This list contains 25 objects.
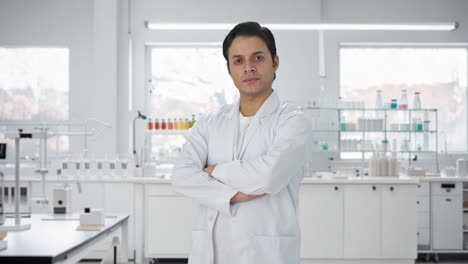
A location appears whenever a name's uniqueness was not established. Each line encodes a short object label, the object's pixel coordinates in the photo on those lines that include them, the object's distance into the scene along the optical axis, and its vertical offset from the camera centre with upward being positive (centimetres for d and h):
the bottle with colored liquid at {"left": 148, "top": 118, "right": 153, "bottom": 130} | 626 +9
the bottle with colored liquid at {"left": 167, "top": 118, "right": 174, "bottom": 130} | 626 +9
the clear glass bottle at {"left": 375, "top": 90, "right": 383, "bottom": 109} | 606 +39
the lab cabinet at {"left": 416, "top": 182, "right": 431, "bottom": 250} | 555 -90
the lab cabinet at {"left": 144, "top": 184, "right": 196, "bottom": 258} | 509 -92
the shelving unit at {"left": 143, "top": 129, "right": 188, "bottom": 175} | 624 -20
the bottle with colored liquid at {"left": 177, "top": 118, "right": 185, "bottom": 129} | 623 +11
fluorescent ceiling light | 536 +117
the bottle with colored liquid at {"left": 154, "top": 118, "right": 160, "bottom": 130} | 626 +9
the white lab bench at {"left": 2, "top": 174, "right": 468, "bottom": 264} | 503 -86
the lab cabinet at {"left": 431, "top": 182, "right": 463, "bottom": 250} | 555 -91
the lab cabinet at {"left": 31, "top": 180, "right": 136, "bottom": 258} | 516 -67
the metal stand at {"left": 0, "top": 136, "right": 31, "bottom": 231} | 284 -44
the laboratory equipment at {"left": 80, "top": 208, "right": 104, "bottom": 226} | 293 -50
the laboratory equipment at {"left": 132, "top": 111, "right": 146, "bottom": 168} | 543 -30
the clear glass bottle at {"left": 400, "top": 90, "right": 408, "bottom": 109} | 604 +41
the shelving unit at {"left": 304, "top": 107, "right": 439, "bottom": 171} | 598 +4
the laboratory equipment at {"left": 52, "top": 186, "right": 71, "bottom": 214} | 343 -47
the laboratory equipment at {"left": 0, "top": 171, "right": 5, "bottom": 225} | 301 -49
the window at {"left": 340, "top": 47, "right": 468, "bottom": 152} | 667 +76
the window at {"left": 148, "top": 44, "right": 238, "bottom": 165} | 672 +69
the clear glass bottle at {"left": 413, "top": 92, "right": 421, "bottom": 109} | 608 +39
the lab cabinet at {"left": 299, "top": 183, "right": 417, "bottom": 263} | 502 -89
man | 170 -14
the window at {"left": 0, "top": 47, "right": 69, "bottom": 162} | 662 +60
